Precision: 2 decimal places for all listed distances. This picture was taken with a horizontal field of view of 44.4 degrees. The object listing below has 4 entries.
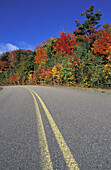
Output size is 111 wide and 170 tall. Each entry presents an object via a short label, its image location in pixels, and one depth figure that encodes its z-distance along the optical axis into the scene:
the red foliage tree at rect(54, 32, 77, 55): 35.19
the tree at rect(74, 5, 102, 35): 30.71
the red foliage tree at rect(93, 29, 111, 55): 20.88
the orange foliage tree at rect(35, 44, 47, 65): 44.00
